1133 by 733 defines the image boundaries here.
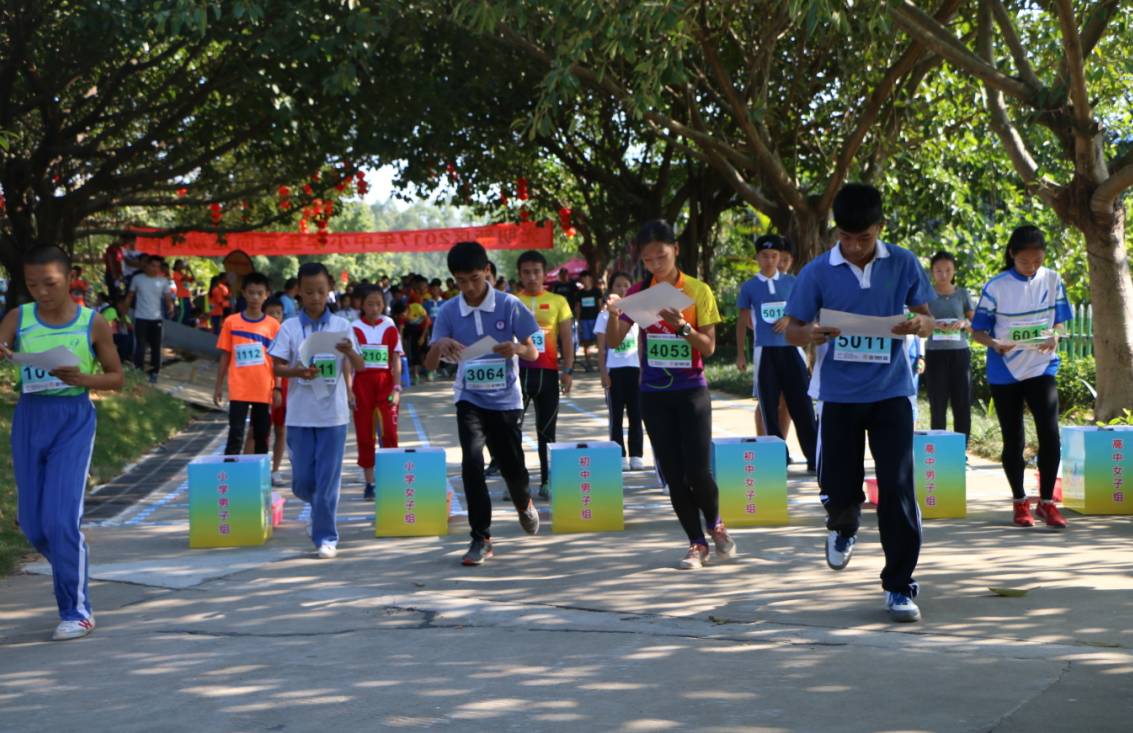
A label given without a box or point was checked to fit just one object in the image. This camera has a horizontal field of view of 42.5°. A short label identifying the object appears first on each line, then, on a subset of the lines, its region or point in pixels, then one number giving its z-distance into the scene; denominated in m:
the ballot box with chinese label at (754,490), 9.65
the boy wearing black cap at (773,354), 11.76
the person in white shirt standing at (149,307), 22.42
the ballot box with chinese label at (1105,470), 9.77
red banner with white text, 40.53
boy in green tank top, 6.78
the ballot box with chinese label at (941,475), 9.80
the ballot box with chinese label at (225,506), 9.38
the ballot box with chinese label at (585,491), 9.59
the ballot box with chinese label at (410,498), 9.57
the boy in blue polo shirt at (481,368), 8.48
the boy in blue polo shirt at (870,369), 6.69
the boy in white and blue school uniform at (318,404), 8.95
